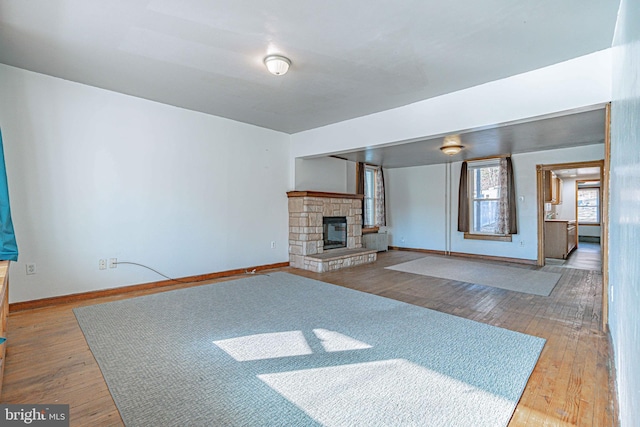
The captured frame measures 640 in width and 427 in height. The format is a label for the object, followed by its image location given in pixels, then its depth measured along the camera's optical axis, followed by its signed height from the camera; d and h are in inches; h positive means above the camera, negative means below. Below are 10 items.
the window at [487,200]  259.1 +7.8
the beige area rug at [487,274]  173.2 -43.9
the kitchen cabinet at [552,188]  274.8 +20.6
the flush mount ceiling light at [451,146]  208.8 +46.3
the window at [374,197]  314.0 +12.9
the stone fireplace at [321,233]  223.1 -18.0
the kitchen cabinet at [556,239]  264.7 -27.1
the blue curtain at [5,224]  101.9 -4.1
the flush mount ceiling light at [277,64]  112.4 +54.9
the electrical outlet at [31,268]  130.8 -24.3
